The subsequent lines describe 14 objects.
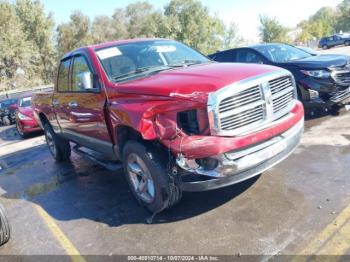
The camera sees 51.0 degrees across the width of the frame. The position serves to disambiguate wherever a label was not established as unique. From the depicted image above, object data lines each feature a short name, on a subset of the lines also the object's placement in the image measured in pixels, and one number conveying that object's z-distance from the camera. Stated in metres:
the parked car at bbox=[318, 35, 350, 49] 43.53
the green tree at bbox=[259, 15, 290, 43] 45.62
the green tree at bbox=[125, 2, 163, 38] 40.81
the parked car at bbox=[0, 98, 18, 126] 17.08
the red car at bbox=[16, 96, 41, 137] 11.69
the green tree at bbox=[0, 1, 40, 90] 41.24
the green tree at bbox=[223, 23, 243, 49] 47.17
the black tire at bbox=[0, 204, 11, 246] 4.11
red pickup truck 3.56
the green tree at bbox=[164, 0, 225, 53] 41.25
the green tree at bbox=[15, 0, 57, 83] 44.03
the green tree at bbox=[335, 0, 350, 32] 69.38
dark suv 6.98
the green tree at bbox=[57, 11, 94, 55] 48.28
